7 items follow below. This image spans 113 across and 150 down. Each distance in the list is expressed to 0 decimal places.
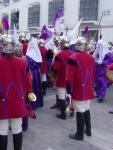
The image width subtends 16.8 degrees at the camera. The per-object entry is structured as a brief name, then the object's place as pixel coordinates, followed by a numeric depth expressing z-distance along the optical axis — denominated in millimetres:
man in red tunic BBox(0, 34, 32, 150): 4539
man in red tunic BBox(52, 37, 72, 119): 7148
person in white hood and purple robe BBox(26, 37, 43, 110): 7168
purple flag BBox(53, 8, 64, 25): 9386
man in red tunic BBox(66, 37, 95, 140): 5848
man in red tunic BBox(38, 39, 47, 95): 9082
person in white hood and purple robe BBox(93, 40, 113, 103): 9500
